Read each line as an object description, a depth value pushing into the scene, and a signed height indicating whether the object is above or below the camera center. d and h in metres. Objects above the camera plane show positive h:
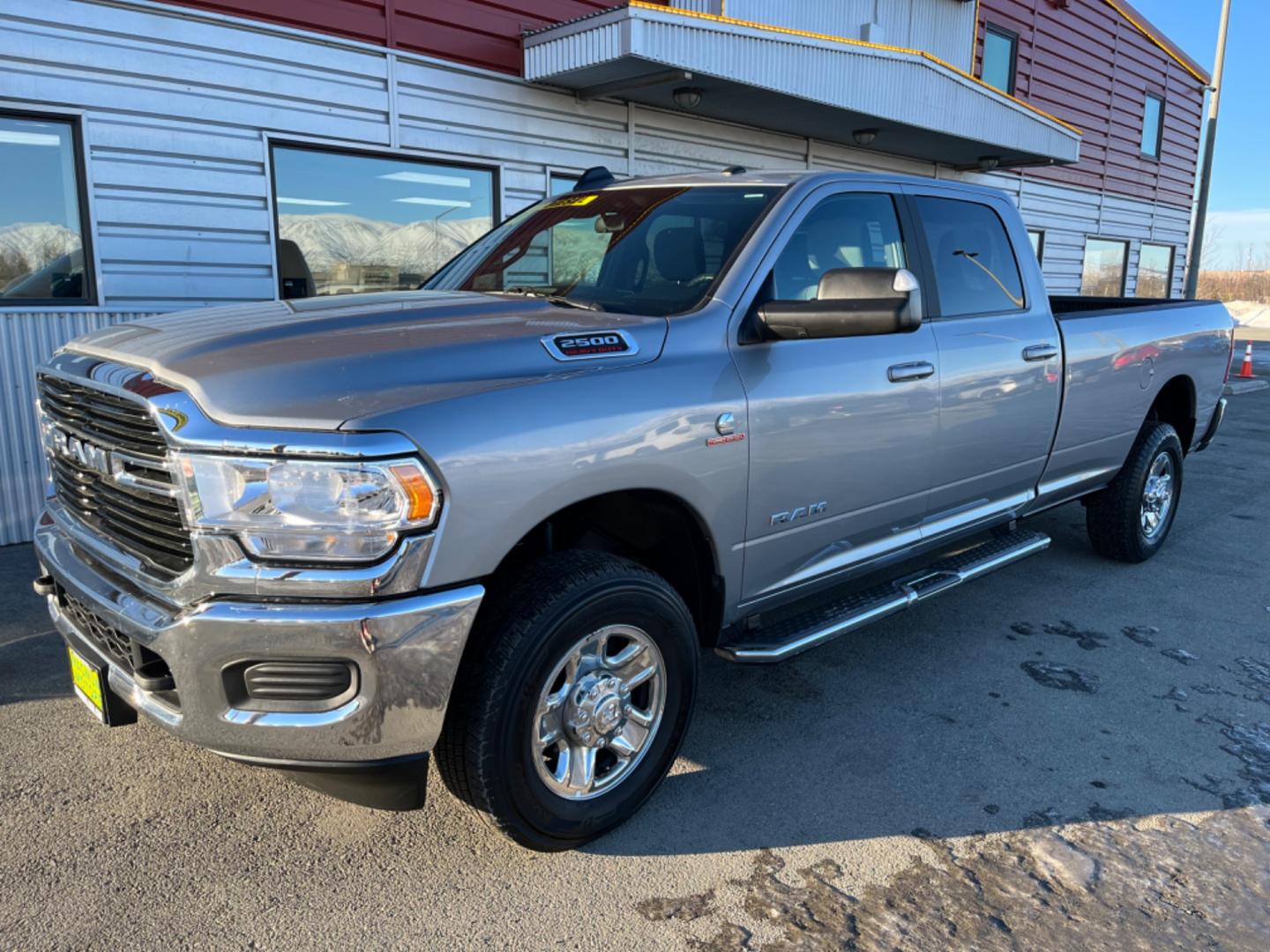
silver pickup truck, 2.22 -0.58
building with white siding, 5.86 +1.15
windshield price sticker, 4.11 +0.29
